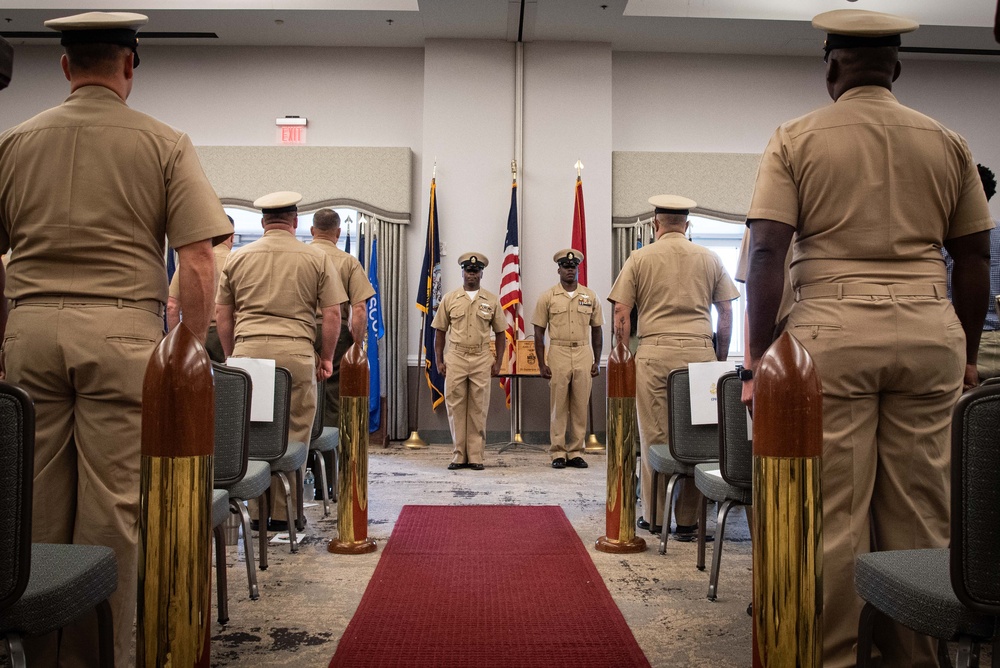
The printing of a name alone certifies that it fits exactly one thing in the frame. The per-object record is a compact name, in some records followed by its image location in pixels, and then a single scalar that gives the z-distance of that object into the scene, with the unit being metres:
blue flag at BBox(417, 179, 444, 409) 7.18
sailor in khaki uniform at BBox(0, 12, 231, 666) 1.83
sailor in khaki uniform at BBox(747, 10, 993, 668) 1.81
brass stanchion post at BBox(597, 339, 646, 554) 3.38
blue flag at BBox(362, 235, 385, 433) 7.32
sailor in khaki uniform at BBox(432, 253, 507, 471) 6.13
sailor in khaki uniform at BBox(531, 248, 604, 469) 6.22
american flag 7.14
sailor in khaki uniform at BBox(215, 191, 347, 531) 3.71
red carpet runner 2.18
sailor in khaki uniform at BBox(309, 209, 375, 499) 4.65
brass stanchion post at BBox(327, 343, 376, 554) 3.32
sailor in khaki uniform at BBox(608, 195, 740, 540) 3.87
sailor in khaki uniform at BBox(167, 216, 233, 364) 4.39
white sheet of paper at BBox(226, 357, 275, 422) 3.07
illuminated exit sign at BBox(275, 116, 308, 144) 7.77
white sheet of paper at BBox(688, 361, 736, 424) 3.18
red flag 7.33
